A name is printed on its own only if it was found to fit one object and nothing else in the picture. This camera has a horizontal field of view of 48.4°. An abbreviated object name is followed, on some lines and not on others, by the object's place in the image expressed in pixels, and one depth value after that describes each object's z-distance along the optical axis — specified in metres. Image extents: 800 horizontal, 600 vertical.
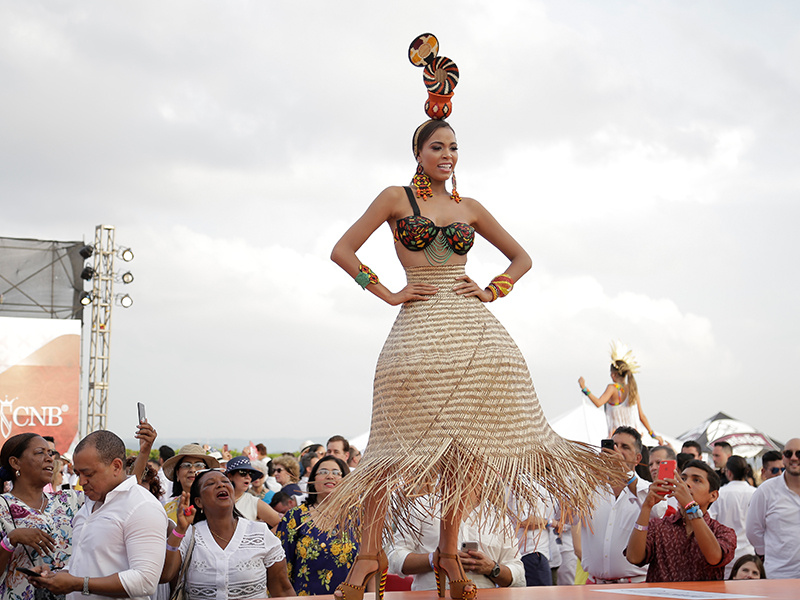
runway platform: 3.51
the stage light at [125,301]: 17.58
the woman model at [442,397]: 3.35
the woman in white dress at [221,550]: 4.58
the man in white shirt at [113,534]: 3.82
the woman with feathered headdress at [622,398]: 10.91
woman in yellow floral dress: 5.07
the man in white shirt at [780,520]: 6.04
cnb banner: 16.95
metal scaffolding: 17.42
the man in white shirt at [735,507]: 7.27
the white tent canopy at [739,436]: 15.78
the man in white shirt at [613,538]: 5.52
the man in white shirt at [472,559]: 4.48
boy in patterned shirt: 4.73
